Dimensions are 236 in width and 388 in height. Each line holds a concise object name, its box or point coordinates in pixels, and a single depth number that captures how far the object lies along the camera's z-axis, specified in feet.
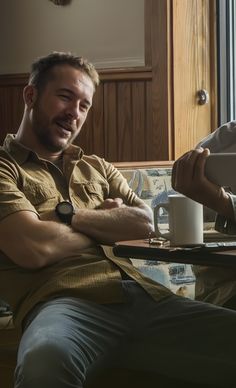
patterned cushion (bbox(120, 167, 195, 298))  8.04
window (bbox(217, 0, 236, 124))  10.79
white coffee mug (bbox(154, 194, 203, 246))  5.61
